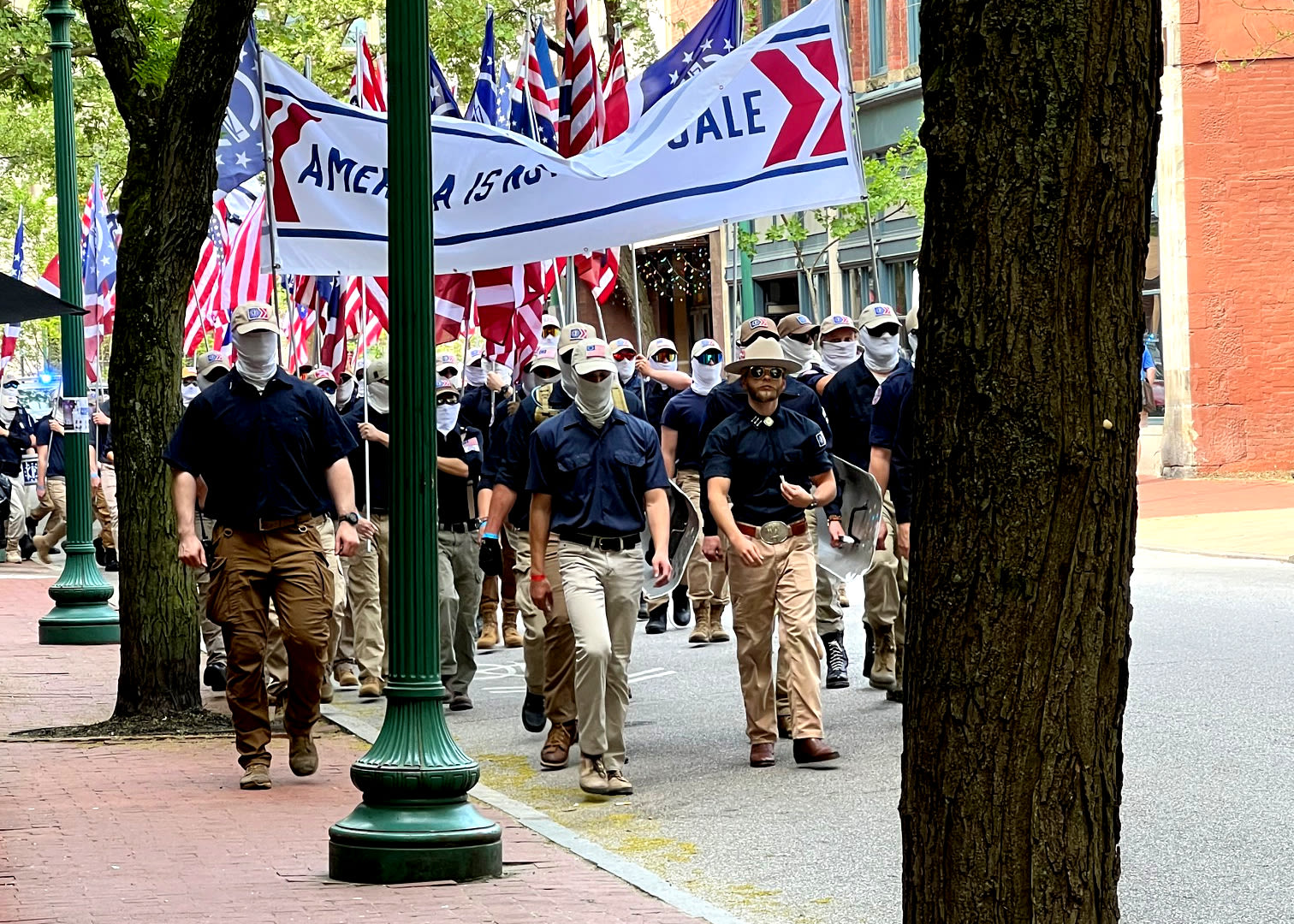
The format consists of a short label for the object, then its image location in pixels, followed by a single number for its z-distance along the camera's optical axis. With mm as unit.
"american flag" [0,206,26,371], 29562
